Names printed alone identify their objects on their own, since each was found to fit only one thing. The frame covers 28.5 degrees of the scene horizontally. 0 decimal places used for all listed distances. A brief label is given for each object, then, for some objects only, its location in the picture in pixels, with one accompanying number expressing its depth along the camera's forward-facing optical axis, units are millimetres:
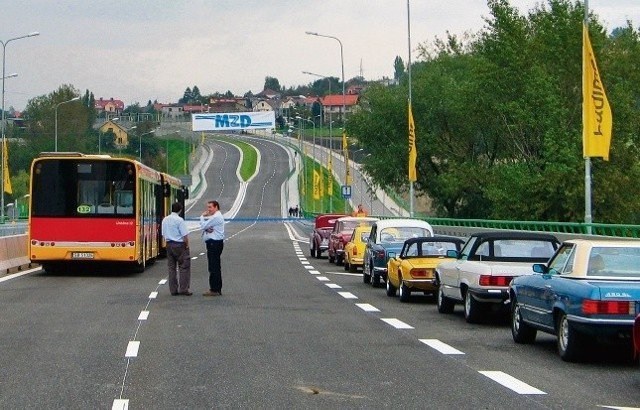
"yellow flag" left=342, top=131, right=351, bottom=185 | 78250
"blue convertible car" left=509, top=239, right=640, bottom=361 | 12742
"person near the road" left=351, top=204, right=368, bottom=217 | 51612
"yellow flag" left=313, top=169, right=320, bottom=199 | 114250
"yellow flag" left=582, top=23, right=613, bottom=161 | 29672
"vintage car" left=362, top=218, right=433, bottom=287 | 26920
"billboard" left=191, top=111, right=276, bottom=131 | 136088
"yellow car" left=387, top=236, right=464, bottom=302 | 22094
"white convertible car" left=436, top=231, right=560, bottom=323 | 17594
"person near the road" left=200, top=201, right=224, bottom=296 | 23719
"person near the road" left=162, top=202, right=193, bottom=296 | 23750
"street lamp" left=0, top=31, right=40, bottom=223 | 70812
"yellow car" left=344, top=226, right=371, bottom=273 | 33344
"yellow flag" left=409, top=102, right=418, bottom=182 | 51084
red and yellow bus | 29938
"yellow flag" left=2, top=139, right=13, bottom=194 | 71125
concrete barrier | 31656
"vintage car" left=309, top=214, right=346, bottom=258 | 44188
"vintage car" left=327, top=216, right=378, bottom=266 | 37875
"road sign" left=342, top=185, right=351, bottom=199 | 79519
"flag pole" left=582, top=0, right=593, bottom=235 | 32625
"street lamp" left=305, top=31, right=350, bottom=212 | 78475
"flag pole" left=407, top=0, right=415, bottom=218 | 60125
